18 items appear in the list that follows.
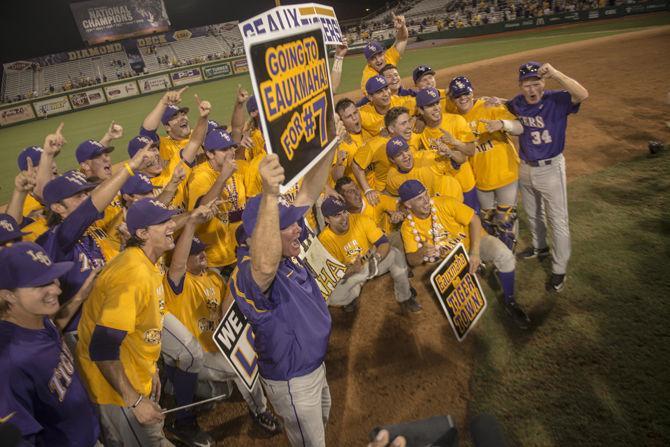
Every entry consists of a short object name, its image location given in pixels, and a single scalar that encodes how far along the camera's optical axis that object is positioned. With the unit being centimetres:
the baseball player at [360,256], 529
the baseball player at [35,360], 249
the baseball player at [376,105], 664
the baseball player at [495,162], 567
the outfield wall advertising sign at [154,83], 3391
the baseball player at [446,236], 490
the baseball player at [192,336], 386
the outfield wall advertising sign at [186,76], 3456
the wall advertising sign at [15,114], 2988
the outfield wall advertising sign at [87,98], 3203
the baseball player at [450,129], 570
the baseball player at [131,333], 283
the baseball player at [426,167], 548
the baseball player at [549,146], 512
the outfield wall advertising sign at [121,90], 3316
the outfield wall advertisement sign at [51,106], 3081
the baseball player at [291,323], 262
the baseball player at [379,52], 781
